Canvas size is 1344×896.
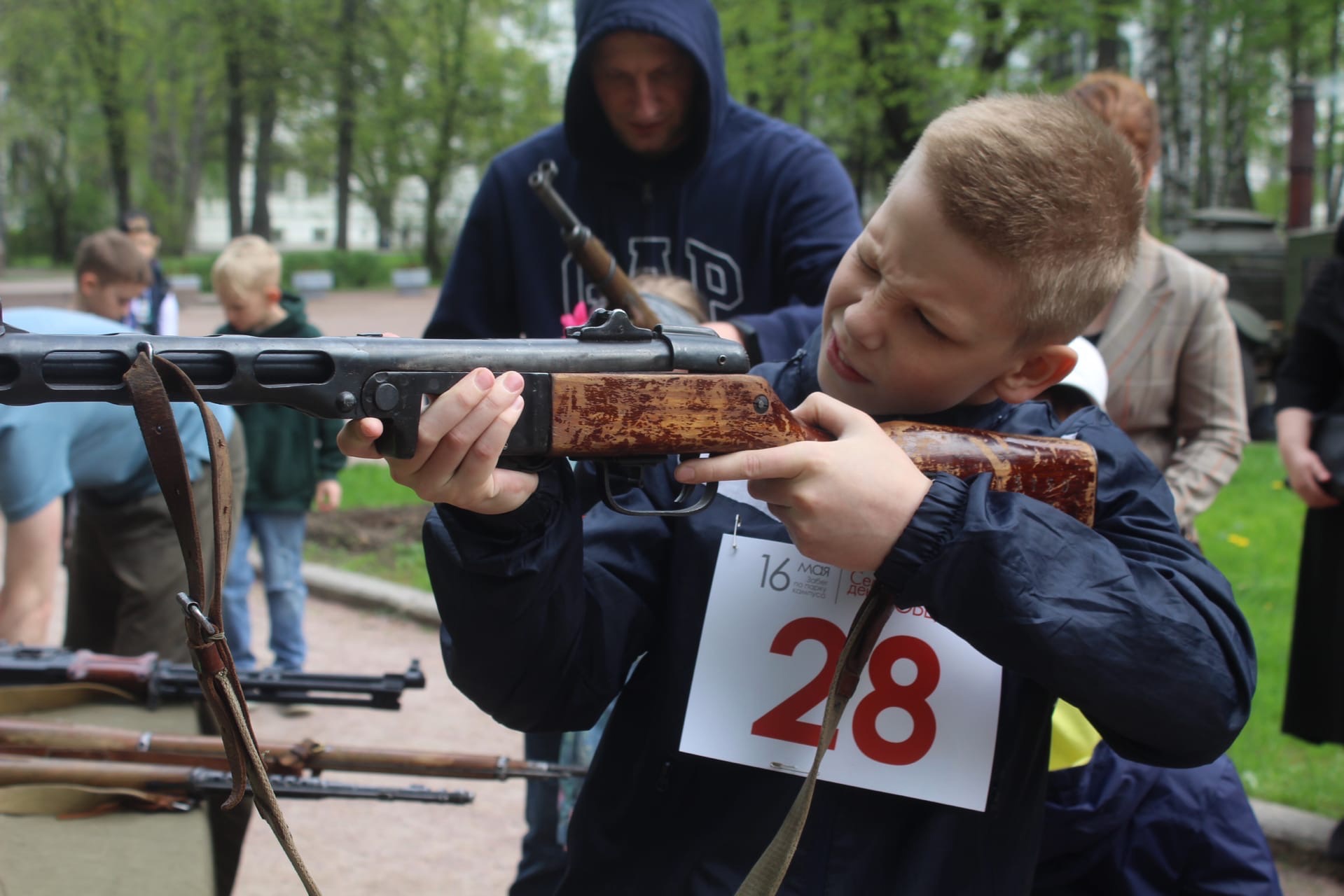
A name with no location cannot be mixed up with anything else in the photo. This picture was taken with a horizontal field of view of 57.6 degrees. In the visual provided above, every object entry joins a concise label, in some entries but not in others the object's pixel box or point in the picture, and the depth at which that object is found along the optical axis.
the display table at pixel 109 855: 2.14
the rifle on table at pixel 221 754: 2.59
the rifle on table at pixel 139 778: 2.39
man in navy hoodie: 3.41
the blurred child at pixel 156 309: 8.18
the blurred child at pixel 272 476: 5.85
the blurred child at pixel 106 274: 5.85
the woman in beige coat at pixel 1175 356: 3.84
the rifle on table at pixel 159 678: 2.84
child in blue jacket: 1.64
